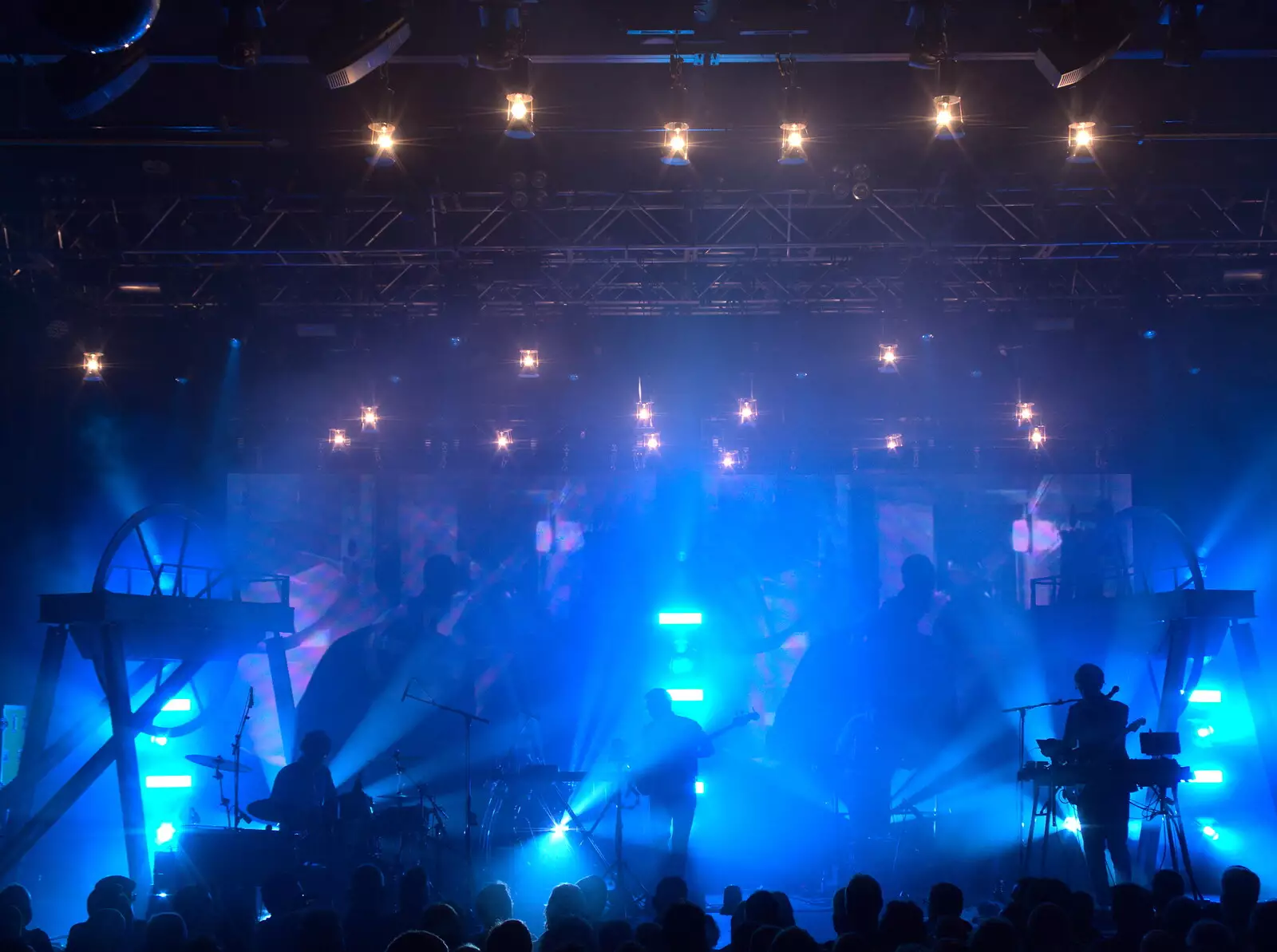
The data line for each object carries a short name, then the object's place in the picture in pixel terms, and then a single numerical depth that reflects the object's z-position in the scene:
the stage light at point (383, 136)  9.98
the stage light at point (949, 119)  8.71
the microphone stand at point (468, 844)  10.05
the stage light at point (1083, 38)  6.89
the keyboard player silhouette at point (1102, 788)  9.40
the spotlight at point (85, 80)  6.92
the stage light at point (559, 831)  12.05
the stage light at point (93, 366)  15.56
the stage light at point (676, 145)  9.93
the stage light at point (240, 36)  7.36
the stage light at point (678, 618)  17.84
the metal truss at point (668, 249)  13.30
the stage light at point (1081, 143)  10.62
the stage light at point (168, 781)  16.67
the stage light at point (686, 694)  17.48
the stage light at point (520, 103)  8.43
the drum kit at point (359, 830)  10.30
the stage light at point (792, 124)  9.70
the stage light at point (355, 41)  6.86
